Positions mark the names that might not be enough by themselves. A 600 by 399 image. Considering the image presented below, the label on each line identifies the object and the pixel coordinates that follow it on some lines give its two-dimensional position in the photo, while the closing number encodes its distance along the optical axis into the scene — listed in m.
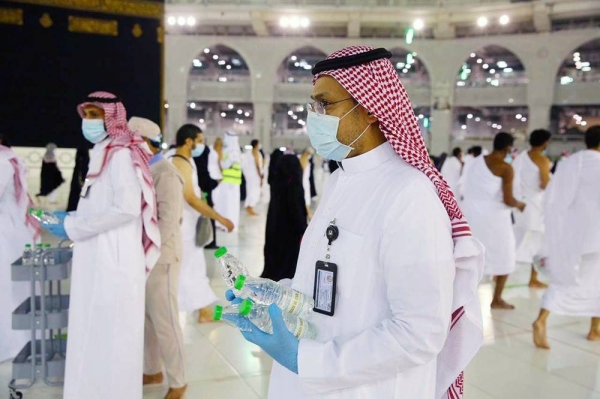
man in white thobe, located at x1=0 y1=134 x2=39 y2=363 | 3.51
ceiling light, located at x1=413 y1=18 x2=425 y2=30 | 20.52
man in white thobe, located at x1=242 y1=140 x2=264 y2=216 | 11.40
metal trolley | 2.84
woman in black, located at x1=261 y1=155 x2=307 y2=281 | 4.53
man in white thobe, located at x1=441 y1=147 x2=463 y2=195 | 9.80
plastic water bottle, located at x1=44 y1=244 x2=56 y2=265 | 2.86
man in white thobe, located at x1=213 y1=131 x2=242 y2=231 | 8.16
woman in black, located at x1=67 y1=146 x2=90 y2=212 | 7.93
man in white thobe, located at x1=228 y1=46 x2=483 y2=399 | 1.20
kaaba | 6.59
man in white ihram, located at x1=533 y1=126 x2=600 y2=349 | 3.88
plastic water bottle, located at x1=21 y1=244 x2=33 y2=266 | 2.83
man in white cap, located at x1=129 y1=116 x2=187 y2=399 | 2.89
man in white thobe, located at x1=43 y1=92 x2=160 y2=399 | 2.52
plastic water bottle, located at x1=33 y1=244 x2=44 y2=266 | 2.83
